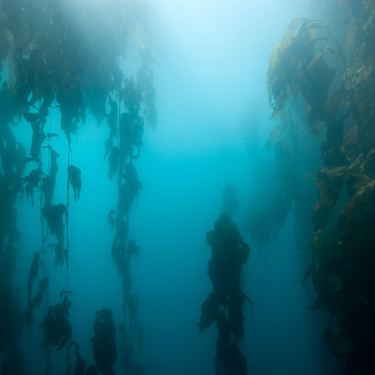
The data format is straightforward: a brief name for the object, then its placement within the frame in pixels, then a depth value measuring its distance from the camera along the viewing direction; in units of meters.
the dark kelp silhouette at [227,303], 3.08
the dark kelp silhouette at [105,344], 3.39
